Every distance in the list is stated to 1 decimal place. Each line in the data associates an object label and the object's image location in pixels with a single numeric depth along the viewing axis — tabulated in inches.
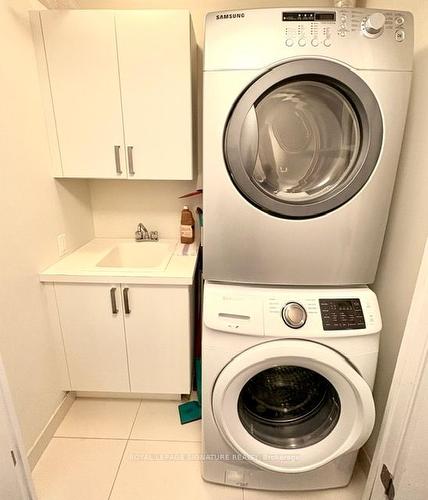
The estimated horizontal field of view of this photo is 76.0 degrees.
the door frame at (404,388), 31.8
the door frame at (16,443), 32.8
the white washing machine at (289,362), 37.7
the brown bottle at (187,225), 68.8
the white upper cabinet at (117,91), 48.8
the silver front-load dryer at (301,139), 33.6
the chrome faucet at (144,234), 71.9
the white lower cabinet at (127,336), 53.9
